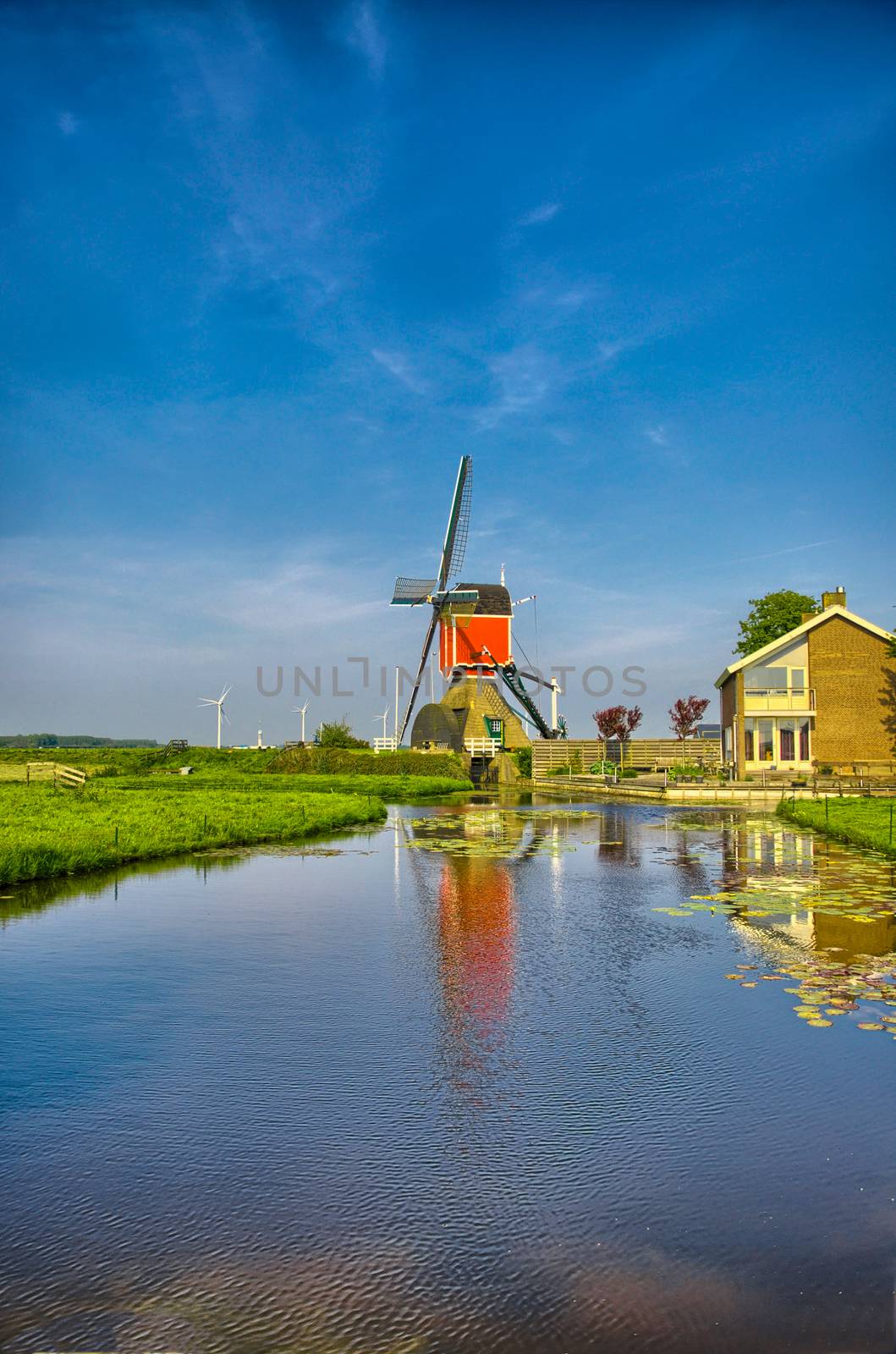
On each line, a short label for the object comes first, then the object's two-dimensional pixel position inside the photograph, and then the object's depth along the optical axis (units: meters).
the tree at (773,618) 54.94
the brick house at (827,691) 43.69
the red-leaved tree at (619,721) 62.41
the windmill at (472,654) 68.06
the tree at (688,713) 55.78
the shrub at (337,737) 69.12
